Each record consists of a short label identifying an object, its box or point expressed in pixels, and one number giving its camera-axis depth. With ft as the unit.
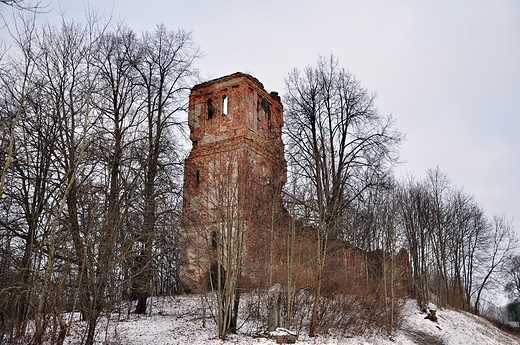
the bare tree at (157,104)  62.21
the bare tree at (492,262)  122.62
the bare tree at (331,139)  74.69
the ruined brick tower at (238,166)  54.95
